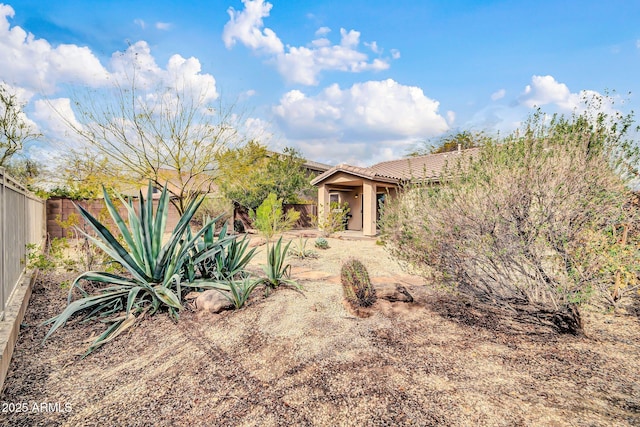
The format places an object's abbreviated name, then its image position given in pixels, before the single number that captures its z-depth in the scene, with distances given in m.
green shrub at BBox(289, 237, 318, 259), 9.70
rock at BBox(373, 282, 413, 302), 4.82
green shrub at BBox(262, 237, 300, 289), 5.20
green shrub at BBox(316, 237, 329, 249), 11.77
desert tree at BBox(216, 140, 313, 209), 11.98
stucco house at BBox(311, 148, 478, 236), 14.81
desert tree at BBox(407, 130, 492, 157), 29.17
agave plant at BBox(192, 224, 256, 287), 5.02
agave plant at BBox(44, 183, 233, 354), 4.18
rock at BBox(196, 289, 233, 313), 4.31
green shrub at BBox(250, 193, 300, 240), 12.97
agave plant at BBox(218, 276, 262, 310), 4.31
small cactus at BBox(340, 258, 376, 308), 4.61
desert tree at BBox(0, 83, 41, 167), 15.54
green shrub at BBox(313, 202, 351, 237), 15.35
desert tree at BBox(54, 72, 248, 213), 10.23
